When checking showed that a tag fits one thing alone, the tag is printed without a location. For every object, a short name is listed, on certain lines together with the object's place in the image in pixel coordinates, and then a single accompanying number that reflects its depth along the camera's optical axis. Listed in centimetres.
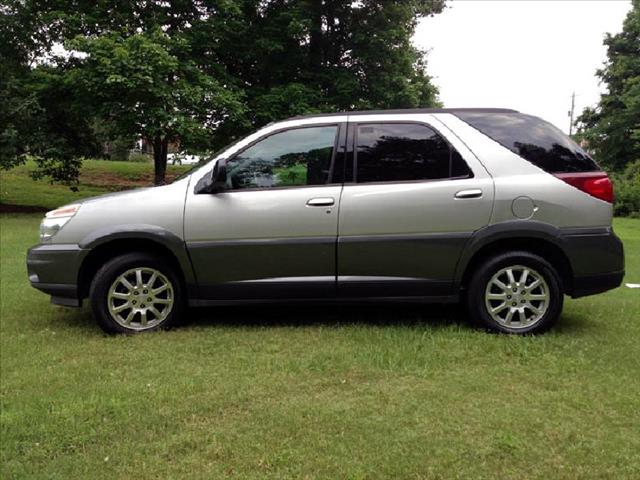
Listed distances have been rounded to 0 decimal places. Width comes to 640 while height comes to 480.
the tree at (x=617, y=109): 3222
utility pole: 5275
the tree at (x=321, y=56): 1864
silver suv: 495
